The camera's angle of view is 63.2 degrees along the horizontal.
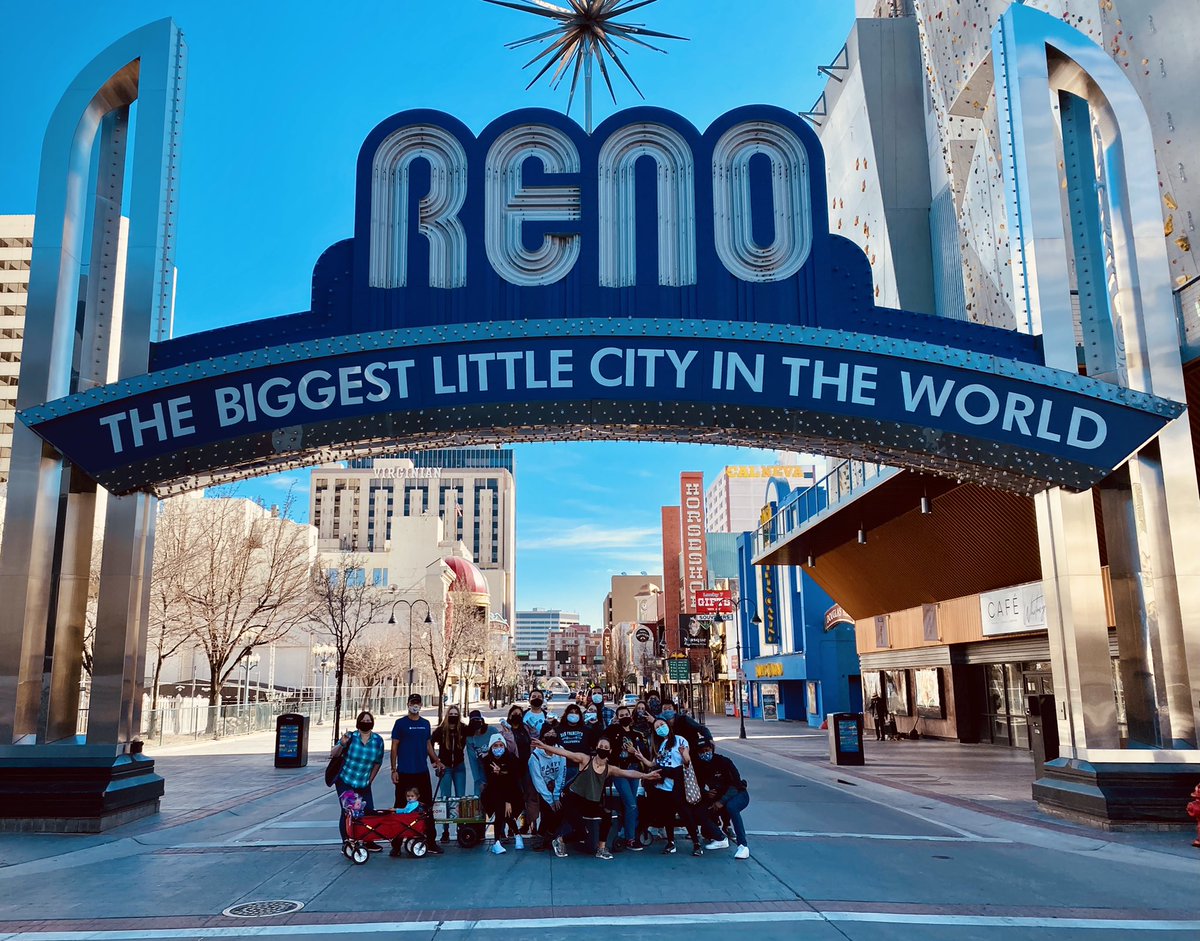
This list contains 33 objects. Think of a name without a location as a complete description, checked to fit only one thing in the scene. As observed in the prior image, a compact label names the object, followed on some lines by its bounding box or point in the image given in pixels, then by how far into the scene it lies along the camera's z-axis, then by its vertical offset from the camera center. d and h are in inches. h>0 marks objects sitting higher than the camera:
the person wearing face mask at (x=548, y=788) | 476.1 -53.5
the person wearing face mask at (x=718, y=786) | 458.9 -52.0
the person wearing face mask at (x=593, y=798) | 458.9 -56.2
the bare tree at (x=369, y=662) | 2593.5 +48.3
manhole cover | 337.7 -78.6
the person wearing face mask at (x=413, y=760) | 473.7 -38.2
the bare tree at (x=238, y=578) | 1419.8 +158.7
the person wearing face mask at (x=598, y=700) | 681.6 -18.1
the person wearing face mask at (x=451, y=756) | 509.0 -39.5
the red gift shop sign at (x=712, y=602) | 2284.7 +166.3
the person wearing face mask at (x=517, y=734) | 494.3 -28.3
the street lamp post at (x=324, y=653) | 2972.4 +85.6
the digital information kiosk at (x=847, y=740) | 962.7 -66.4
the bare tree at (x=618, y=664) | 5870.6 +77.2
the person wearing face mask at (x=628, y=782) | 475.5 -51.3
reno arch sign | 543.8 +186.0
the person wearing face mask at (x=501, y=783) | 475.8 -50.9
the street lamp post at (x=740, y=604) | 1691.7 +161.0
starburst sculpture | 821.9 +551.6
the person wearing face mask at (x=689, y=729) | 536.7 -30.3
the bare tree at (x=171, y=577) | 1341.0 +146.1
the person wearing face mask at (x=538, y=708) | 560.8 -18.5
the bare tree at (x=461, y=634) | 2921.3 +143.0
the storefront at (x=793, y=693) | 1809.8 -40.7
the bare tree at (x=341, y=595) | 1408.7 +181.8
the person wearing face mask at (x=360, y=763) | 449.4 -37.0
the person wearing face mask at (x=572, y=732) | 510.3 -28.6
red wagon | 435.2 -66.9
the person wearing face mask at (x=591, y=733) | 519.5 -30.3
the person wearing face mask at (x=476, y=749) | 512.4 -37.4
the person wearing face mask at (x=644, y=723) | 704.9 -34.6
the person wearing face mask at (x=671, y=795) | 462.3 -56.9
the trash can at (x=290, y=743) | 978.1 -60.1
